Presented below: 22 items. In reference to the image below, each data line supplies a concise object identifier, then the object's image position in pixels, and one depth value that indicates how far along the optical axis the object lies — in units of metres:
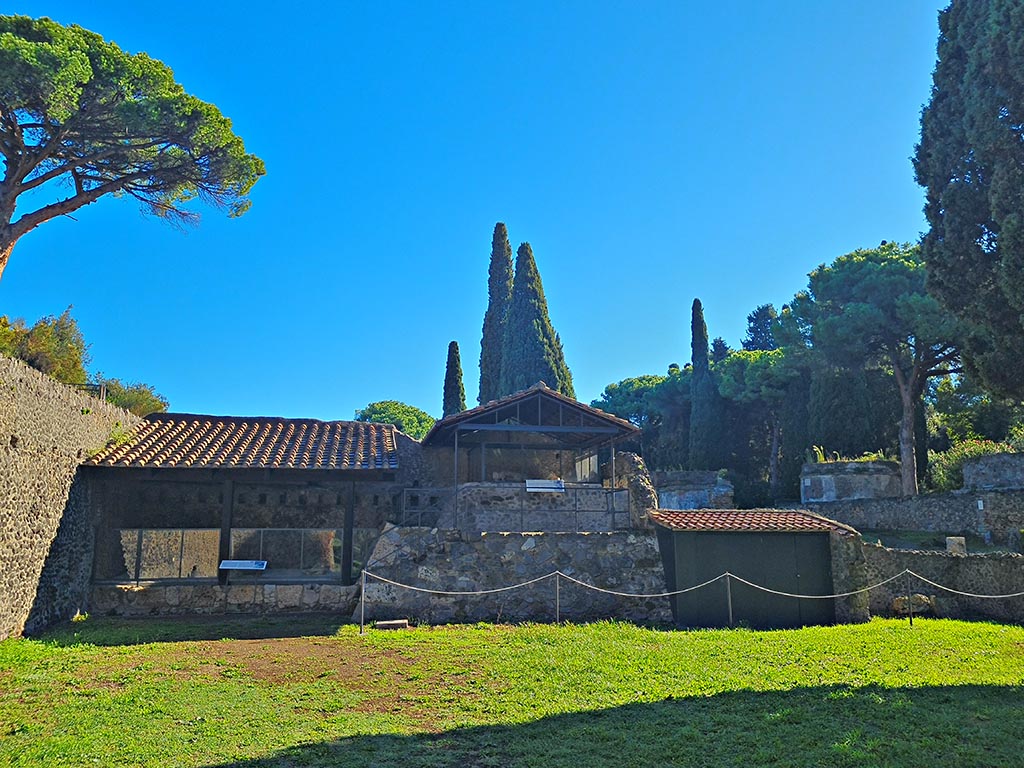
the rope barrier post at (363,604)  13.23
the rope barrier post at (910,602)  14.95
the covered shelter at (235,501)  15.99
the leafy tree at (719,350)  64.56
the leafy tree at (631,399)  56.19
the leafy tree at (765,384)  39.47
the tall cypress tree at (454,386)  44.88
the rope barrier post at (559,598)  14.57
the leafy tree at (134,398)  20.48
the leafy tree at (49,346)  14.30
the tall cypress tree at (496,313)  43.03
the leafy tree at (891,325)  29.44
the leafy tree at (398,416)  72.62
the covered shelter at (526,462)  18.34
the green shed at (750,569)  14.38
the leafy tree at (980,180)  10.26
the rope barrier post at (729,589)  14.21
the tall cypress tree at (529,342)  39.09
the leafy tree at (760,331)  69.50
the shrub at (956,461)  25.50
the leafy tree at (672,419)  47.84
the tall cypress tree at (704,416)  42.81
